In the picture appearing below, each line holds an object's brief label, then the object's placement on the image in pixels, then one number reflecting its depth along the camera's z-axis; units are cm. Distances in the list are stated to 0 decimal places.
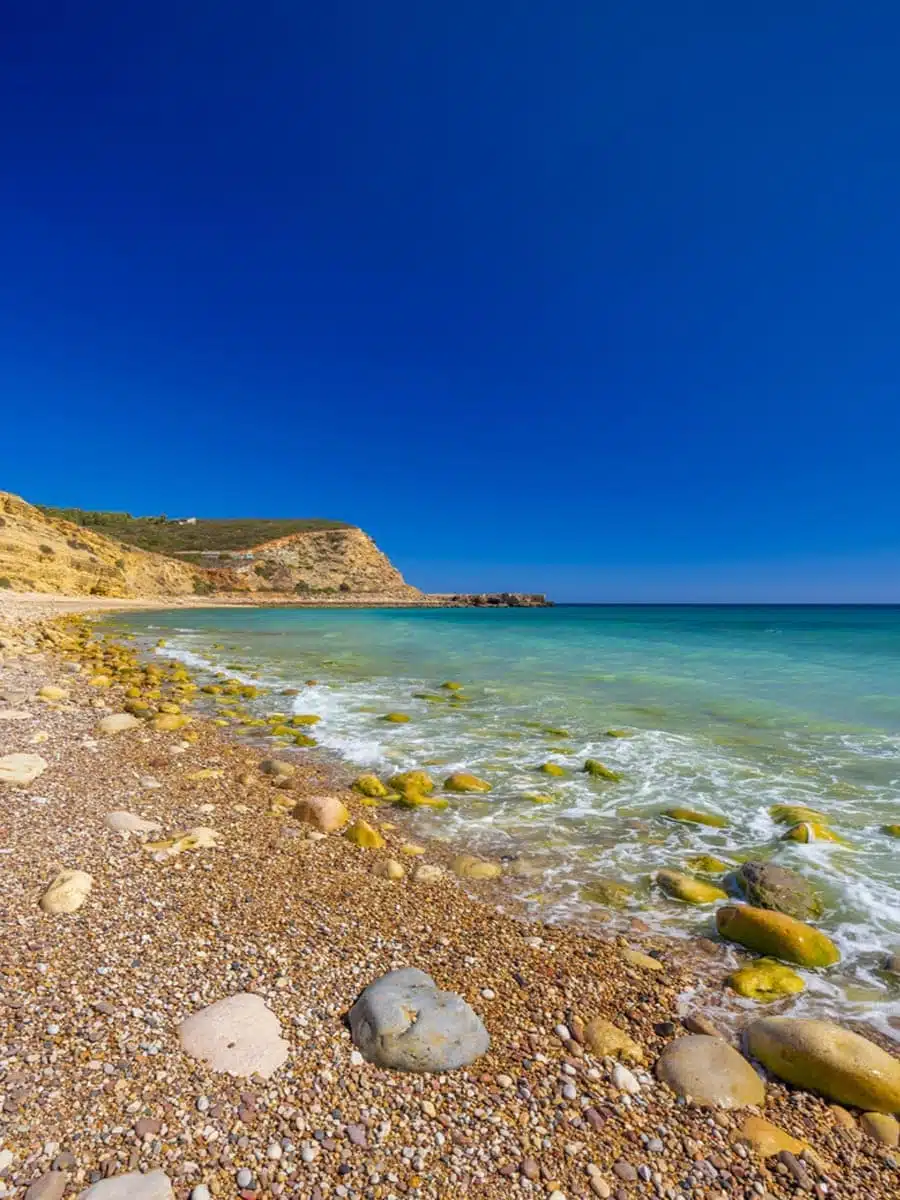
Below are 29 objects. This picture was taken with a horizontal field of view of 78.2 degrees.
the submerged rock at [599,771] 768
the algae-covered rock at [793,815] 629
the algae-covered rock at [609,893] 462
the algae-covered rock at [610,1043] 284
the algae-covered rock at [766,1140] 235
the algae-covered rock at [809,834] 580
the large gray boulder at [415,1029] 260
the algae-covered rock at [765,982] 349
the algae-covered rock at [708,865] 521
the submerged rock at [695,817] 626
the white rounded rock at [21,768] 579
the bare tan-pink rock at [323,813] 562
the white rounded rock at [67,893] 357
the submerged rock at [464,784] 716
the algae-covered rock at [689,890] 465
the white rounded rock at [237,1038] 249
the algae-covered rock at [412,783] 699
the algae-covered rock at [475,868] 494
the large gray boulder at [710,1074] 261
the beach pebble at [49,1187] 183
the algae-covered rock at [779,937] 388
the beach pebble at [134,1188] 185
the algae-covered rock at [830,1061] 264
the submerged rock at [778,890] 455
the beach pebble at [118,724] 828
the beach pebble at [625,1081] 262
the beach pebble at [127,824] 496
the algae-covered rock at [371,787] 679
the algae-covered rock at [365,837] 529
